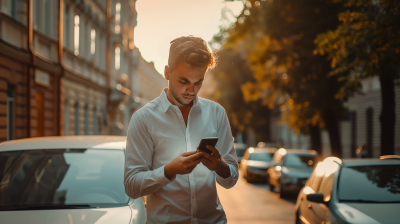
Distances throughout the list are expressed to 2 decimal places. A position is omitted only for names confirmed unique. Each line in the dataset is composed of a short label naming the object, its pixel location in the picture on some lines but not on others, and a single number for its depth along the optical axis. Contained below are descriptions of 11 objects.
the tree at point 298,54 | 15.95
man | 2.30
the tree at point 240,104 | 41.50
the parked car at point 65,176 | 3.89
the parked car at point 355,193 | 4.80
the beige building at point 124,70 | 29.20
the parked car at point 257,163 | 21.19
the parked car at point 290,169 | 14.67
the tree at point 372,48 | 9.27
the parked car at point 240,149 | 33.12
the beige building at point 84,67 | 19.50
